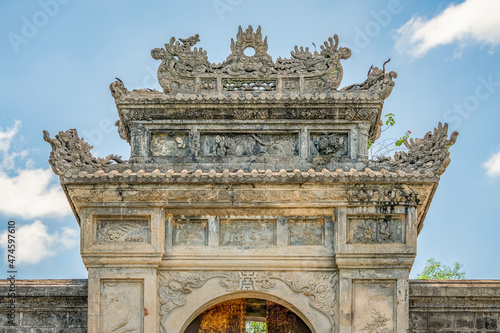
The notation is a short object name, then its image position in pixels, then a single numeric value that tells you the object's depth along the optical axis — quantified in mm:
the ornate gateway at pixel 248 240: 15609
